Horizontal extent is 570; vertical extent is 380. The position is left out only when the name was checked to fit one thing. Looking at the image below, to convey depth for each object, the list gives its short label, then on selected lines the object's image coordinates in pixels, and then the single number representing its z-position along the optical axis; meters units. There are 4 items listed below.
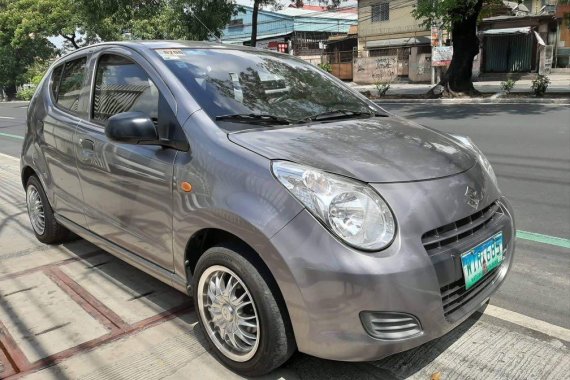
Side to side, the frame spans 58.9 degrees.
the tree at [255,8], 21.80
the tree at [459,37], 17.64
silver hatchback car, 2.11
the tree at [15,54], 42.09
